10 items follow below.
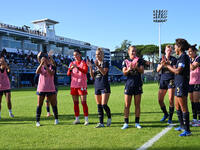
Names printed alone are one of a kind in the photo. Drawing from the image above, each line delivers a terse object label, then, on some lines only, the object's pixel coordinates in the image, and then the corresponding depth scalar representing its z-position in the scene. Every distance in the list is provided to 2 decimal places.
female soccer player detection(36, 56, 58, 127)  6.40
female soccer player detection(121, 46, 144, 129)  5.64
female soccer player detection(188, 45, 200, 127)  6.09
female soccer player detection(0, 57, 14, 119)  7.88
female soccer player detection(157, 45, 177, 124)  6.48
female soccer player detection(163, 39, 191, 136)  4.93
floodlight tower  54.09
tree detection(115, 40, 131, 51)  123.19
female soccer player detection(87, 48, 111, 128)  6.09
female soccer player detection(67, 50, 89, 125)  6.51
